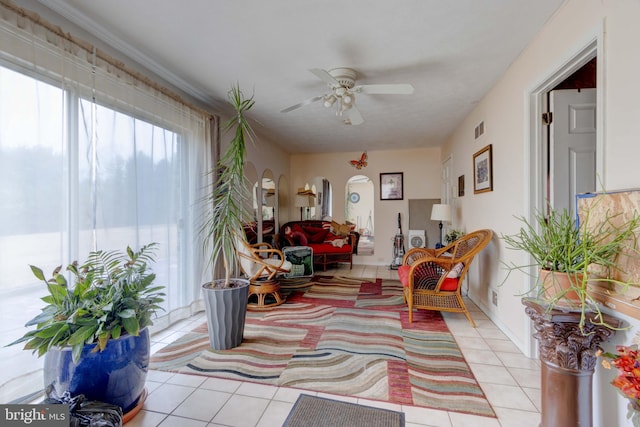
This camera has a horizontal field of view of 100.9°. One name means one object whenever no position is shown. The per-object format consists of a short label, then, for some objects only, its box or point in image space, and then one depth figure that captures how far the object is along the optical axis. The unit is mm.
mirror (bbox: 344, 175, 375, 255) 5938
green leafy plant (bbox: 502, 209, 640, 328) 1088
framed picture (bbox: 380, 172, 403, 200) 5785
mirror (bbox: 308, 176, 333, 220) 6145
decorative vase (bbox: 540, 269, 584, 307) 1172
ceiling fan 2266
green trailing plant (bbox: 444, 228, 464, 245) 3954
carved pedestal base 1135
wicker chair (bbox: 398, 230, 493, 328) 2697
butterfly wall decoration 5895
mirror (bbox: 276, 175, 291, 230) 5606
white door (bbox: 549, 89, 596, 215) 1999
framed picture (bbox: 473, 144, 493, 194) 2863
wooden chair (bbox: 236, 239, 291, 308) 3131
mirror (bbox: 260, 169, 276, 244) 4809
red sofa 5180
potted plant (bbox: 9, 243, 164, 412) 1336
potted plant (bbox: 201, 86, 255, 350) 2180
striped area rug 1754
